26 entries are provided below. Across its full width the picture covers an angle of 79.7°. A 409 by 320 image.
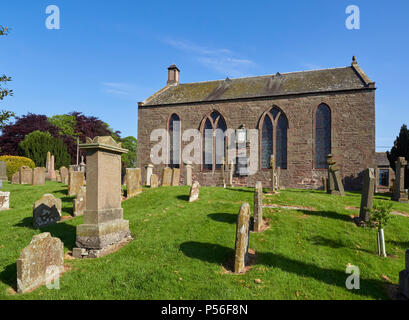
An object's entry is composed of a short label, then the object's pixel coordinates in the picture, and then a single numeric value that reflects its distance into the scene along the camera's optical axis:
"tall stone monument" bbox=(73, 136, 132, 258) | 5.89
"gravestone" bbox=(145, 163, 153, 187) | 19.00
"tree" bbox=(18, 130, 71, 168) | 30.08
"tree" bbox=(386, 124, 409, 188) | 19.89
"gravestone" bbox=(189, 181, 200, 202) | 10.71
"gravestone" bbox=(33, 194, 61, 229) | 7.82
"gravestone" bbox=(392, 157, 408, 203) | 12.56
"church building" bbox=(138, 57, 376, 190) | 19.62
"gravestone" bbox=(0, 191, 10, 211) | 10.61
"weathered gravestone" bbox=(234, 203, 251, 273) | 5.09
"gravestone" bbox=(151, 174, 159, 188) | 14.66
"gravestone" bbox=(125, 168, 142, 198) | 12.04
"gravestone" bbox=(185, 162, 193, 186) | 17.85
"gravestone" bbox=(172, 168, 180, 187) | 15.79
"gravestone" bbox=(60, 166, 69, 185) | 20.66
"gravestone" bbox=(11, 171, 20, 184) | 19.25
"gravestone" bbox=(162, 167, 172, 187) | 15.45
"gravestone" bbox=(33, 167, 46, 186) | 17.27
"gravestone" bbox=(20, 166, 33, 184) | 18.64
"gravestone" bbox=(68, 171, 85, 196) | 12.33
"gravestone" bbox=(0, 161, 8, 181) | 20.45
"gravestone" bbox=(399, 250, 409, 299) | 4.26
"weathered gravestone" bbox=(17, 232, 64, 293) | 4.19
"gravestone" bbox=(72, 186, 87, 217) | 9.38
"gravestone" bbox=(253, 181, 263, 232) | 7.32
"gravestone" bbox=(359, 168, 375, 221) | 7.94
